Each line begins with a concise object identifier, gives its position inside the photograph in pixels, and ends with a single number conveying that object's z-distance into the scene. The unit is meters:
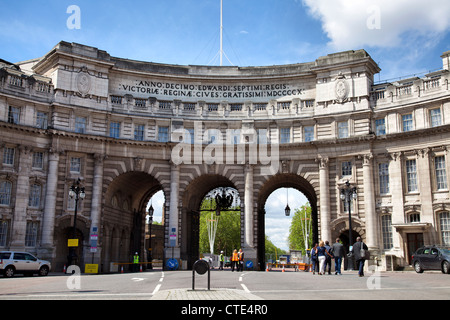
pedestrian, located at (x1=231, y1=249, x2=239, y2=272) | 38.73
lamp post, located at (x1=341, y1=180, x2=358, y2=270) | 35.44
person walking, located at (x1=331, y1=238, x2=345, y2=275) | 28.08
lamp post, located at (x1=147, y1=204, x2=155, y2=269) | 50.00
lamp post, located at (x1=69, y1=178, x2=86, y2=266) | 35.50
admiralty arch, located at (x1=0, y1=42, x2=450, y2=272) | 40.81
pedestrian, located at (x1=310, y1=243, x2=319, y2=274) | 30.02
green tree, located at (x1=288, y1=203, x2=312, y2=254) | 108.49
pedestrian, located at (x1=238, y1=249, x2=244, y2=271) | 38.97
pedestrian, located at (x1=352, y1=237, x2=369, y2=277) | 26.00
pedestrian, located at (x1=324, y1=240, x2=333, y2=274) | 28.47
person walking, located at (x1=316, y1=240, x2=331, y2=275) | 28.62
